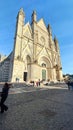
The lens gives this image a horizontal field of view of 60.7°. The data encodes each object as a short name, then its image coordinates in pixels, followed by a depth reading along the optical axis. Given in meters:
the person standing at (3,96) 2.95
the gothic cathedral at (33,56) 16.17
